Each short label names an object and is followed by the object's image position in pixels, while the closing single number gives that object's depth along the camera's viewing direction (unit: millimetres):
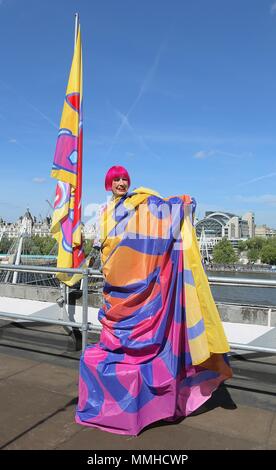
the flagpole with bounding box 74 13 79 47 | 6187
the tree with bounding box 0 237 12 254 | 113250
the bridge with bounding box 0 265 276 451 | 2676
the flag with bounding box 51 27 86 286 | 5578
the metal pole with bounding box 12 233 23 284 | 27888
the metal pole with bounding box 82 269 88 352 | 3853
